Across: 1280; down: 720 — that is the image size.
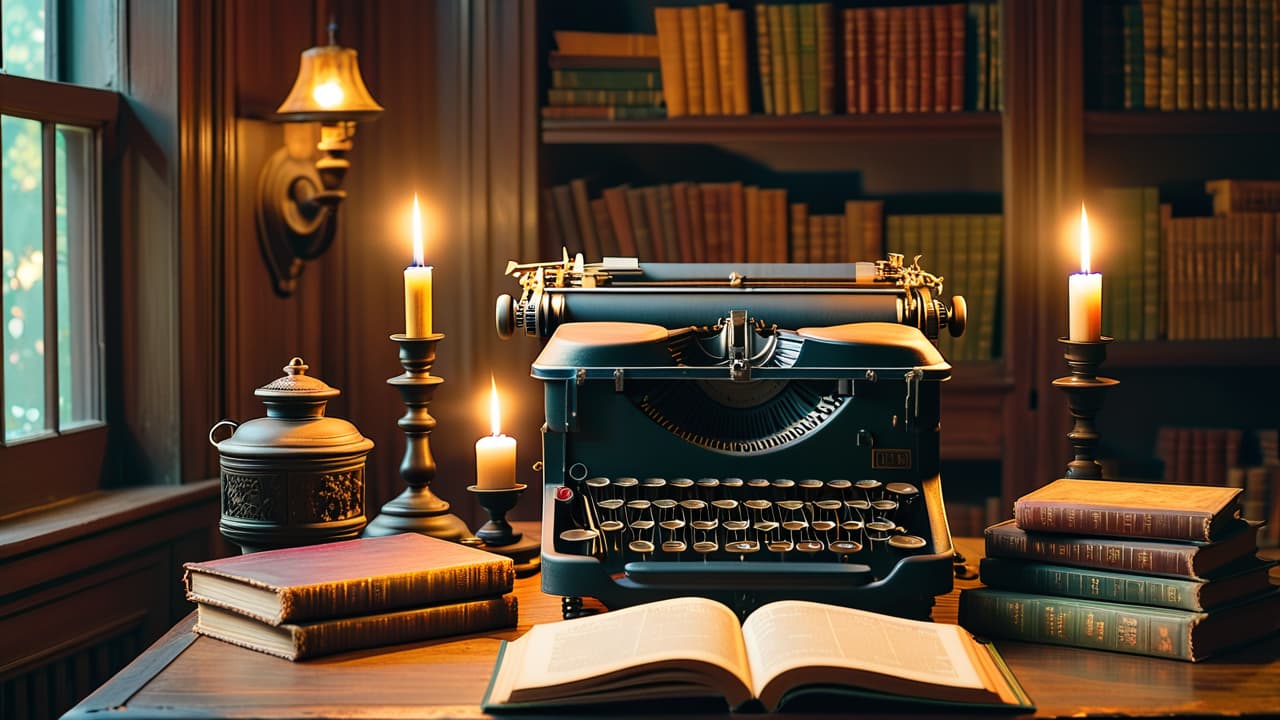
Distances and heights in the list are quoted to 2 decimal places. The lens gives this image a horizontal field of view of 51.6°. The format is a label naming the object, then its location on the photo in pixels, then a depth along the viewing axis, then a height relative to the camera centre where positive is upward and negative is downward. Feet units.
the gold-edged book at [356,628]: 4.99 -1.15
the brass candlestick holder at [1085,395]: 6.39 -0.31
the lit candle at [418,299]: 6.41 +0.17
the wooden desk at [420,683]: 4.42 -1.24
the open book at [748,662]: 4.34 -1.12
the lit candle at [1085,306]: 6.39 +0.12
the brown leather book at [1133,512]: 5.04 -0.70
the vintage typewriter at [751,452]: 5.23 -0.52
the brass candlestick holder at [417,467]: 6.44 -0.67
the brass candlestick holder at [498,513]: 6.39 -0.89
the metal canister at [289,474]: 5.99 -0.64
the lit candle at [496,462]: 6.32 -0.62
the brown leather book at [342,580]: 5.00 -0.96
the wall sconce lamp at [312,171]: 8.50 +1.12
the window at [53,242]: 7.23 +0.53
